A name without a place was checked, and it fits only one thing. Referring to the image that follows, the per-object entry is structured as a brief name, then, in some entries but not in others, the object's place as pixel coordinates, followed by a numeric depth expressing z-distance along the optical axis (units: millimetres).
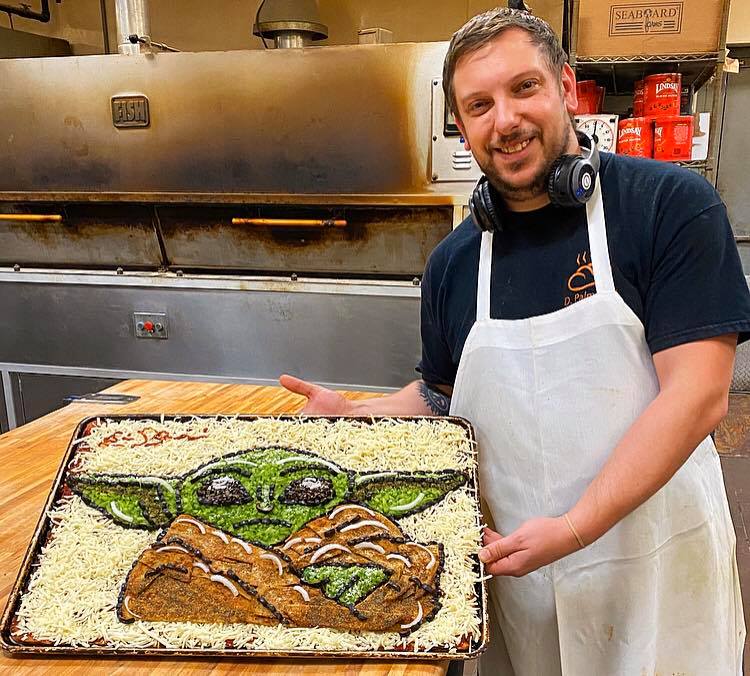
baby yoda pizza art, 955
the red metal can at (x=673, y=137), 2906
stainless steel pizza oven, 2762
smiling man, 1150
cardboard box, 2775
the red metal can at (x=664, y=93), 2895
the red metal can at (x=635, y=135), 2906
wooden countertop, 925
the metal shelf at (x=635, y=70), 2900
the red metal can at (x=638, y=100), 3014
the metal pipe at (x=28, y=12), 4069
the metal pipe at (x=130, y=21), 2980
